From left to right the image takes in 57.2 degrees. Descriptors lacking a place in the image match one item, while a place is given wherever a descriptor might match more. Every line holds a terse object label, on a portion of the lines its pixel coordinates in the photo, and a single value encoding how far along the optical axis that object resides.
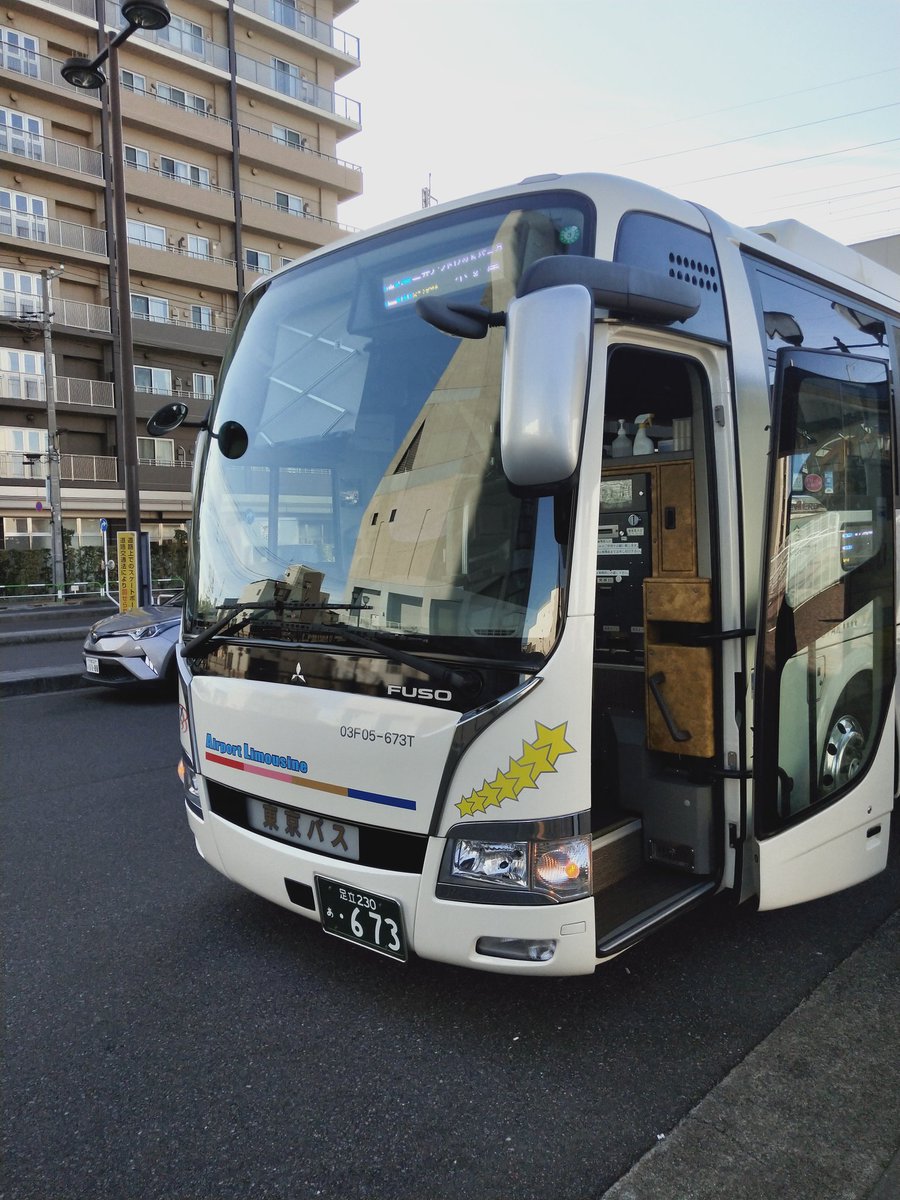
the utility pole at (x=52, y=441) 28.69
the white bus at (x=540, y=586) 2.57
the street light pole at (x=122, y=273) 13.02
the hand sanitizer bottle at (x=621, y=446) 3.74
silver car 8.95
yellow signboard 13.11
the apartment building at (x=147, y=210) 34.03
